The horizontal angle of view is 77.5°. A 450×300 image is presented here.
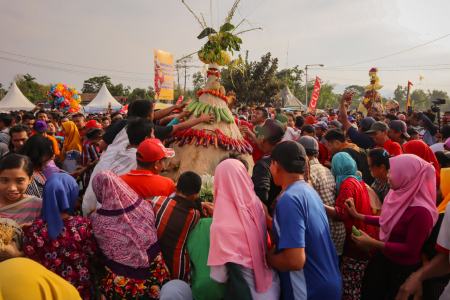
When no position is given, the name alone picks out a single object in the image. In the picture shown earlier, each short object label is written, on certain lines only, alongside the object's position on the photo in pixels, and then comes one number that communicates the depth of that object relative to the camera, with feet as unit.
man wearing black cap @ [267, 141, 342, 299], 5.86
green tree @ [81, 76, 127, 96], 167.84
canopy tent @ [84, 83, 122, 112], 82.89
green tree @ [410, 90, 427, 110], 365.81
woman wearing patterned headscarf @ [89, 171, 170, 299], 6.98
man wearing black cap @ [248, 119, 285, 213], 9.54
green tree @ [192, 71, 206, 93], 153.14
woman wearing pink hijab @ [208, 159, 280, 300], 6.30
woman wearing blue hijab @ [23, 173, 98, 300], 6.90
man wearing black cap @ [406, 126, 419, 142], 19.36
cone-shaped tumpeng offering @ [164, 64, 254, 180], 12.46
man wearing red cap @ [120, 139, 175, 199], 8.63
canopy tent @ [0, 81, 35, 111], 76.97
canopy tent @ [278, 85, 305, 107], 103.07
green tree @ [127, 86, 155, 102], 152.87
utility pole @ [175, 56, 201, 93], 145.89
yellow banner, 66.64
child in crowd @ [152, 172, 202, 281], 7.38
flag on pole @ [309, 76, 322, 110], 58.48
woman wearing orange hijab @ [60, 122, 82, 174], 18.19
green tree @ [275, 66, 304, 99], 149.89
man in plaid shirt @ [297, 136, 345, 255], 9.55
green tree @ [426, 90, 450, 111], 345.72
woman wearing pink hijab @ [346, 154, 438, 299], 7.56
